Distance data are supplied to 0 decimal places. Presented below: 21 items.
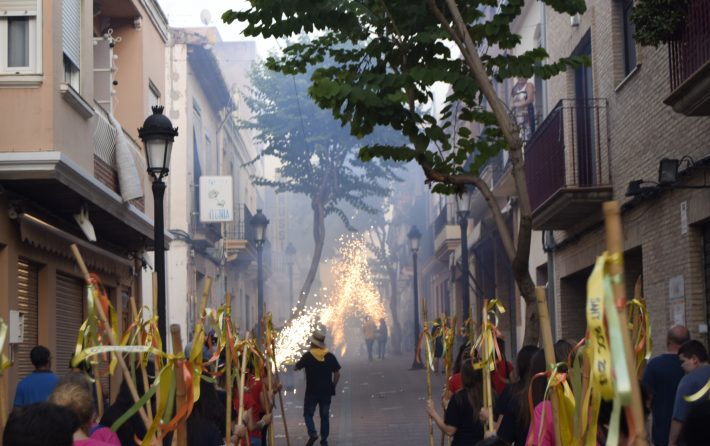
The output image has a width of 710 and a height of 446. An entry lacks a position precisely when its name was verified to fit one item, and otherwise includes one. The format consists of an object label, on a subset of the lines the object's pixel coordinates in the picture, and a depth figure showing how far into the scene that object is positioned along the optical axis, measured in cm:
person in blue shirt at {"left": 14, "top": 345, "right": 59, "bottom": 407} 1117
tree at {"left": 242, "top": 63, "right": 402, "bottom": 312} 4538
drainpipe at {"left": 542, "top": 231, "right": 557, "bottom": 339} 2386
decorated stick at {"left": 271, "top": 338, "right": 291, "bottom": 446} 1491
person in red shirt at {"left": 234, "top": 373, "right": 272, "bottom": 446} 1148
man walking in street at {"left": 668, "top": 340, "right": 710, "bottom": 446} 896
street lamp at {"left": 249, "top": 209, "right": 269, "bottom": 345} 3075
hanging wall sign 3412
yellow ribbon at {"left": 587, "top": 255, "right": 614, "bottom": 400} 352
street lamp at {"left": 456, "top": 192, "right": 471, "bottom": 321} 3009
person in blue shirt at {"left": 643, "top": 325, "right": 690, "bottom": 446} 1019
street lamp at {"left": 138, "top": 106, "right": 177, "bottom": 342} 1401
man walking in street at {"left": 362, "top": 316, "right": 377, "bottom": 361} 4974
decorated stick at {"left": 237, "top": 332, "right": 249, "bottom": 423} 825
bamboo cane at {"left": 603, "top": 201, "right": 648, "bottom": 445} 328
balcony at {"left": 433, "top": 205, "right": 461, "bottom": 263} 4162
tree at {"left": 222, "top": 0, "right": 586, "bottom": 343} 1128
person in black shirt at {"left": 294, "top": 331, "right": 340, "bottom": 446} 1842
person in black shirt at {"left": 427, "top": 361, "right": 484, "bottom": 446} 955
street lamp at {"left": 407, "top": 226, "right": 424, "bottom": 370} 4041
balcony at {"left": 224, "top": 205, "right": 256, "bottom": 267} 4080
